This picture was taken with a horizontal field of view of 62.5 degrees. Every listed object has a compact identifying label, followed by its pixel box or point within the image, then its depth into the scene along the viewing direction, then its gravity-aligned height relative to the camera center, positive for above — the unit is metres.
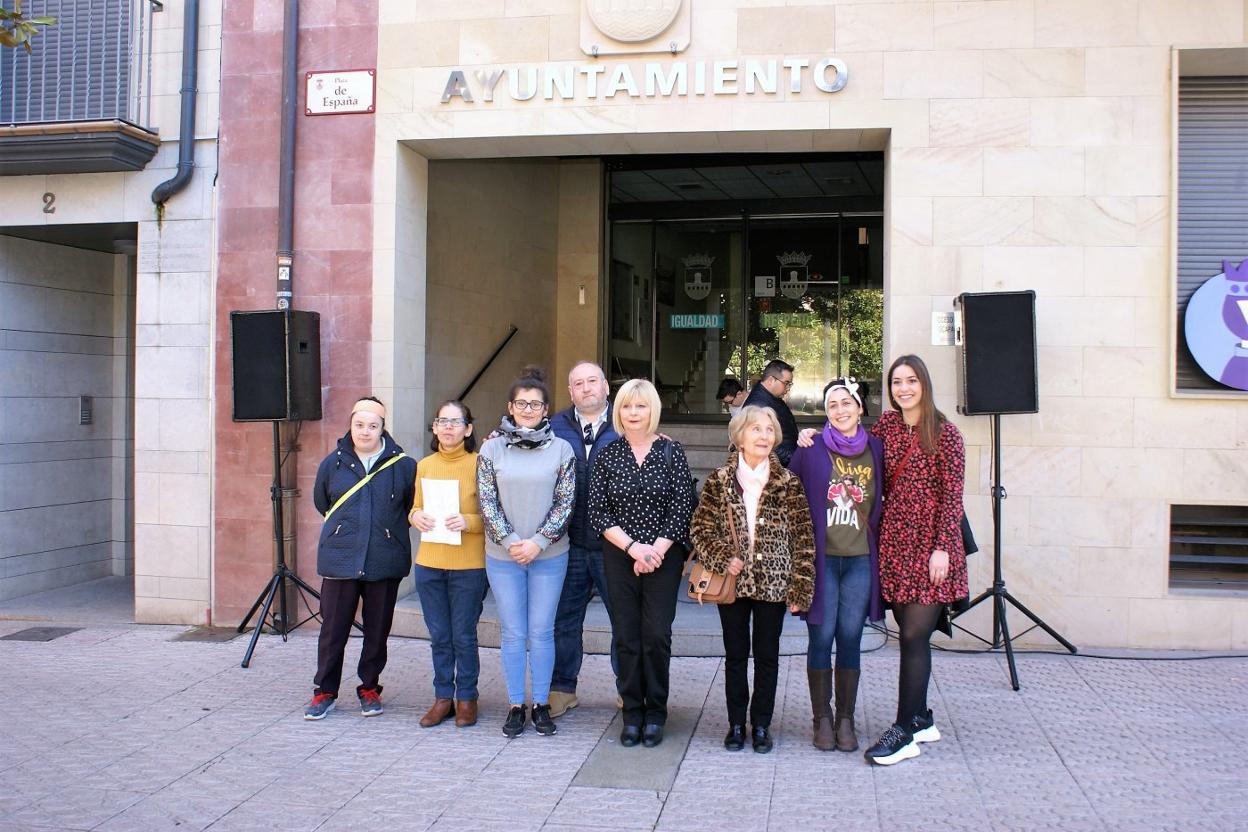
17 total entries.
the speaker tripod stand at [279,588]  6.89 -1.21
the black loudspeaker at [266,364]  6.98 +0.32
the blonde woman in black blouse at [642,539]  4.84 -0.59
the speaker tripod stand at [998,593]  6.34 -1.09
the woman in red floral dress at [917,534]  4.65 -0.53
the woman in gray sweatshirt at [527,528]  5.03 -0.56
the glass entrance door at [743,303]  11.98 +1.33
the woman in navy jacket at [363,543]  5.39 -0.69
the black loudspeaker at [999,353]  6.37 +0.40
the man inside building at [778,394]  7.14 +0.15
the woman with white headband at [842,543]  4.78 -0.59
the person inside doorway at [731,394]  9.32 +0.19
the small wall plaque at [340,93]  7.46 +2.32
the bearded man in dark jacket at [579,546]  5.32 -0.68
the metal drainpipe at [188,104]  7.66 +2.28
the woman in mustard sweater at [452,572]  5.24 -0.82
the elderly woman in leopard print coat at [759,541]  4.69 -0.58
